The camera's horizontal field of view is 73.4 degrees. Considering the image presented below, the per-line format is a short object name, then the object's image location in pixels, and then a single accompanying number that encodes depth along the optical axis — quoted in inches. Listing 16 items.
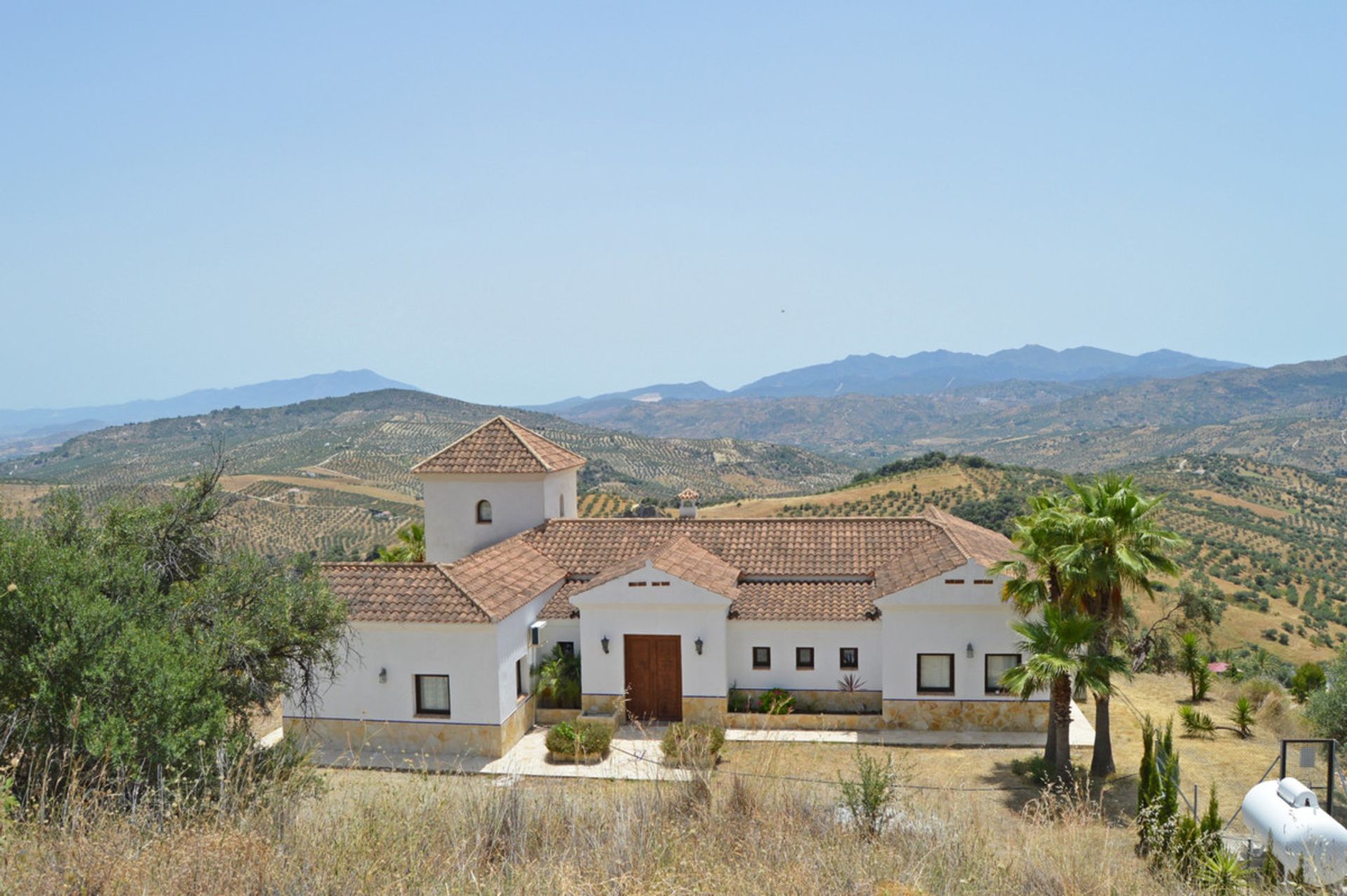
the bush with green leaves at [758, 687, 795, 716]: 903.7
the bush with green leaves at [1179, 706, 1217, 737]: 877.2
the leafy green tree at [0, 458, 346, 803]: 381.4
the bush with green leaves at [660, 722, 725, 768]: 670.8
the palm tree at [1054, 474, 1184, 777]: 695.1
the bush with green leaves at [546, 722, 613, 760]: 807.1
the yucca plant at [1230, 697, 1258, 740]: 870.4
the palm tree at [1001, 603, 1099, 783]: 695.7
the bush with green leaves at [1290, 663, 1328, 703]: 993.5
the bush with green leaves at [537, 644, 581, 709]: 938.1
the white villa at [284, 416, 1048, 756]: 839.7
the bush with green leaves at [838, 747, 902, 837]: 408.8
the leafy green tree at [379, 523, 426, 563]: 1272.1
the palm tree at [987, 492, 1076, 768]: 724.7
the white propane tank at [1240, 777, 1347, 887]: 490.9
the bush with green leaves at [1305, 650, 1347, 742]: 716.0
